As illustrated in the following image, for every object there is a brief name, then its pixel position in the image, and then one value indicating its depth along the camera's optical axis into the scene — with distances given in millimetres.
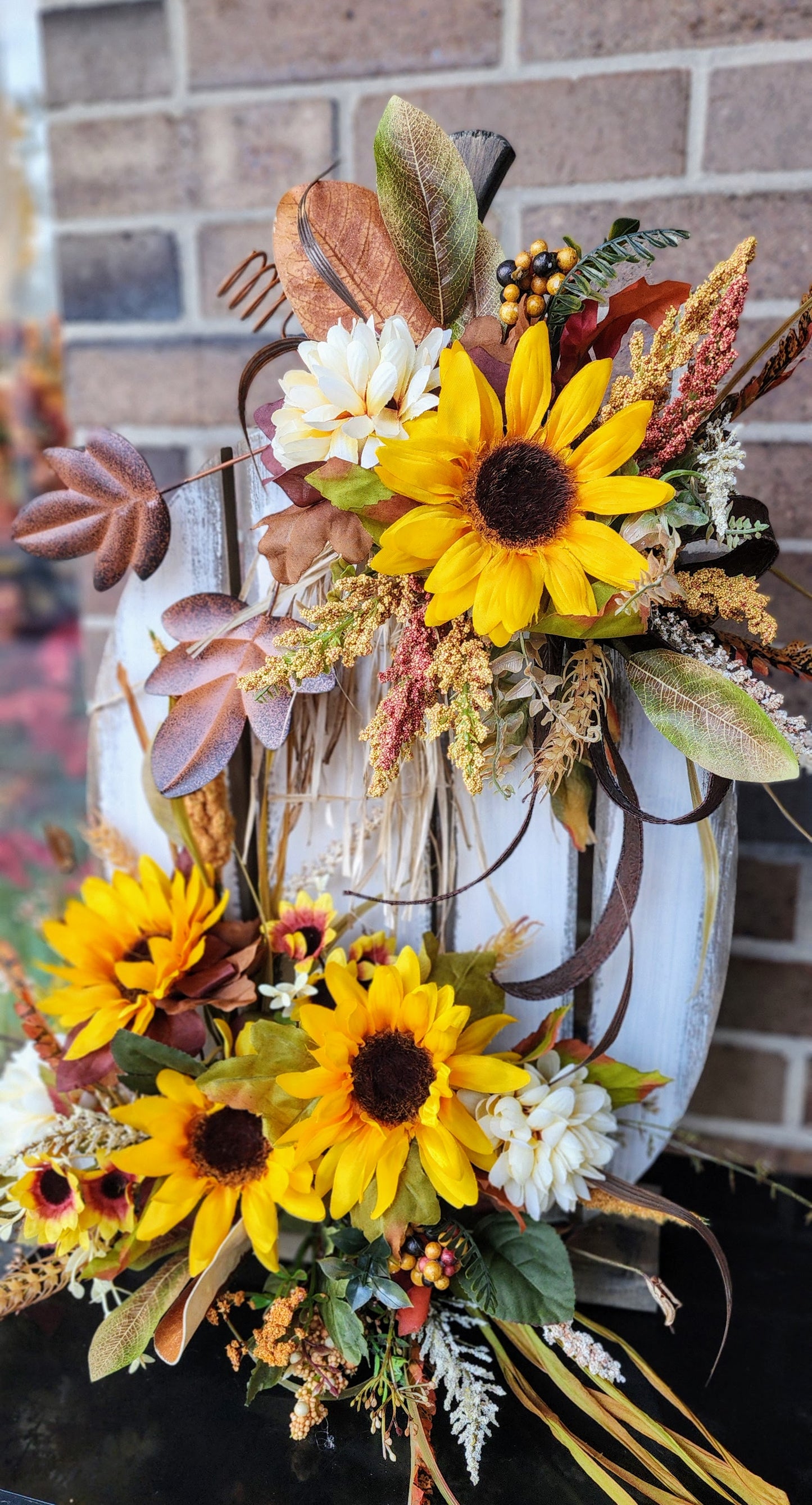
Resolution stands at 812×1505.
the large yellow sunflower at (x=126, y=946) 617
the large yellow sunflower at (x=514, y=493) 458
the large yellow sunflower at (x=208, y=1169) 565
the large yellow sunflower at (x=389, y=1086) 538
